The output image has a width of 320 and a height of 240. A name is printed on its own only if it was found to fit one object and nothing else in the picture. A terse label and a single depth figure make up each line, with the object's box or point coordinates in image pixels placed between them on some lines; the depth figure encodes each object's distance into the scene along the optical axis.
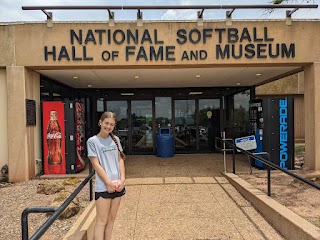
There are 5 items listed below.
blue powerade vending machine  7.54
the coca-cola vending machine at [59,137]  7.22
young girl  2.81
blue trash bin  9.77
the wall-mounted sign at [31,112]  6.62
